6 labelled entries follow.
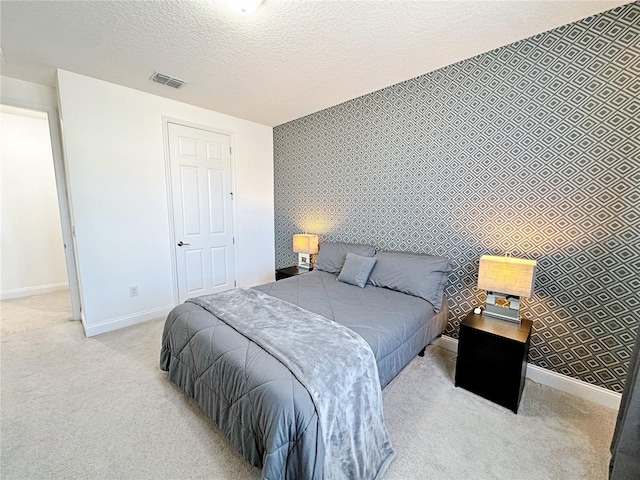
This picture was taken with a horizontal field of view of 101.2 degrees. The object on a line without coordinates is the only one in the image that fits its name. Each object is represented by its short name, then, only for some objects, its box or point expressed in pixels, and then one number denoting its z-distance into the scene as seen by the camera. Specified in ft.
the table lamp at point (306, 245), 11.44
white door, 10.79
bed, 3.73
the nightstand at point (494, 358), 5.77
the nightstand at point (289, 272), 11.46
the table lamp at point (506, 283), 5.98
